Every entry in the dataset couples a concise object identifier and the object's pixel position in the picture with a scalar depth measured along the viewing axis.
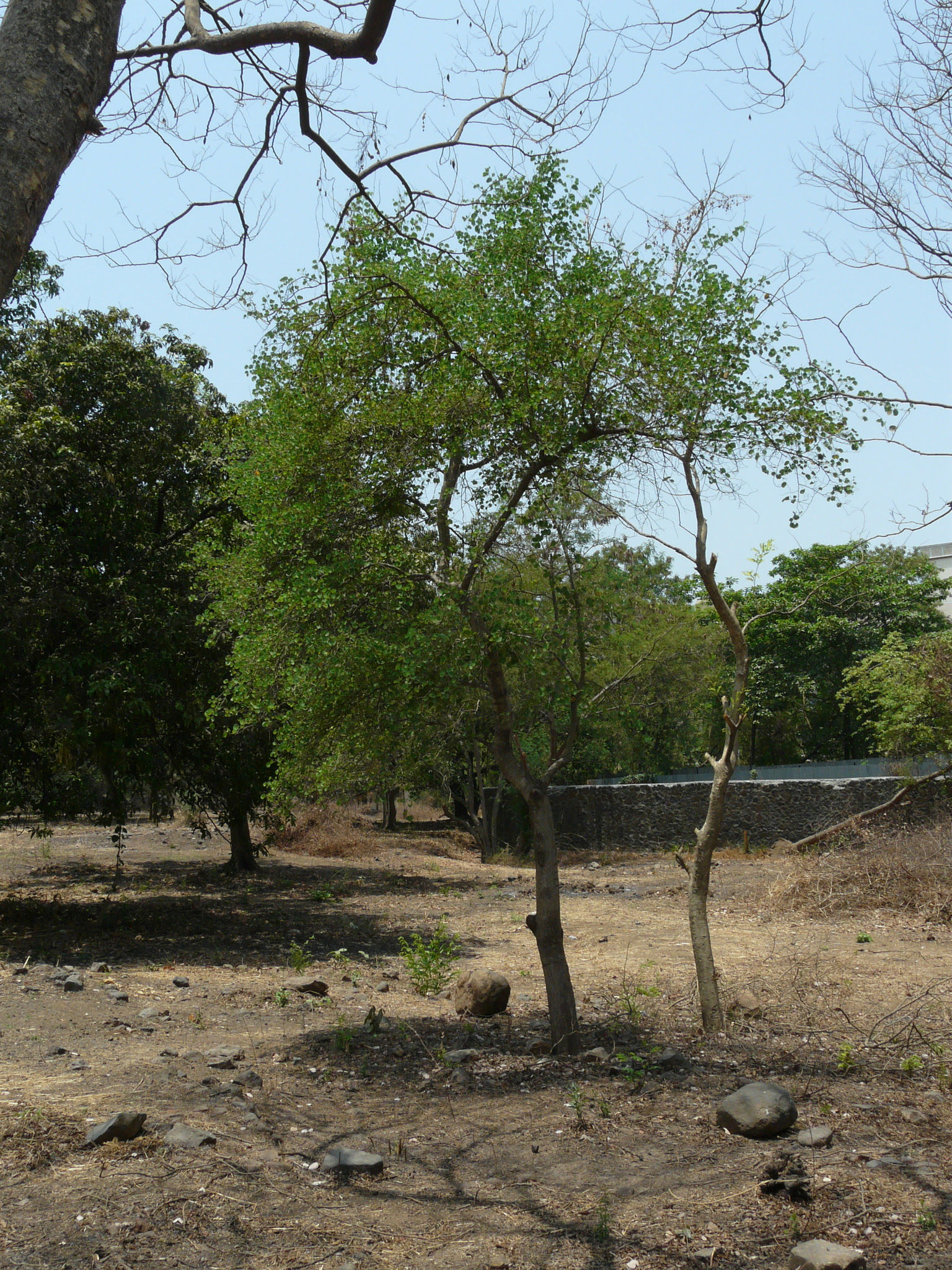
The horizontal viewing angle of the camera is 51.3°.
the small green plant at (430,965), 8.16
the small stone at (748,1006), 7.96
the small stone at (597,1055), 6.66
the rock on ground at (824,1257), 3.29
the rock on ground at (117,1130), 4.75
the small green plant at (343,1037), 7.12
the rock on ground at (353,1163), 4.54
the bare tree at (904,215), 4.70
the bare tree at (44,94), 2.59
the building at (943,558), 44.25
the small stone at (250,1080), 6.04
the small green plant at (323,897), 16.89
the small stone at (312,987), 9.38
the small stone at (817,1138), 4.69
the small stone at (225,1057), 6.50
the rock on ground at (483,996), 8.55
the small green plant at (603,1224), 3.85
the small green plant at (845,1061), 6.02
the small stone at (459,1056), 6.81
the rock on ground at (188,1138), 4.76
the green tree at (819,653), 37.44
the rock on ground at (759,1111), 4.89
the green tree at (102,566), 11.15
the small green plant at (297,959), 10.09
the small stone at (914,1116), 5.04
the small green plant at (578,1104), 5.29
